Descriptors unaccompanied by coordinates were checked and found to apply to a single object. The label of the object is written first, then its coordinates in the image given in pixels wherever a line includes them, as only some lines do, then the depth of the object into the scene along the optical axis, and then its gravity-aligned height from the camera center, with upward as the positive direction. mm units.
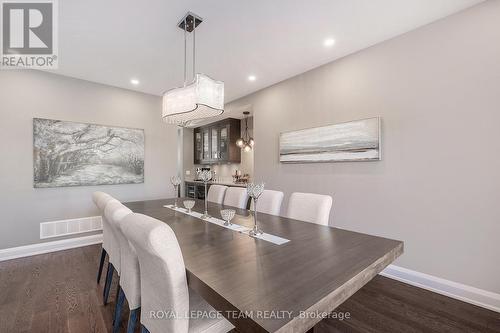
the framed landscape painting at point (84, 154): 3260 +162
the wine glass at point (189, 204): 2291 -408
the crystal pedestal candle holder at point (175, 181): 2811 -209
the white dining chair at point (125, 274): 1347 -691
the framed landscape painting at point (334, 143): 2584 +292
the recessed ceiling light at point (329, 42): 2474 +1394
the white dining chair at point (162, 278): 936 -506
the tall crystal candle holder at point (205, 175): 2260 -106
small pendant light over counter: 5070 +498
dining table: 729 -470
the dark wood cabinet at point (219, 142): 5312 +585
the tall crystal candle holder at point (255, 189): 1686 -188
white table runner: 1411 -479
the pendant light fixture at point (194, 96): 2031 +658
